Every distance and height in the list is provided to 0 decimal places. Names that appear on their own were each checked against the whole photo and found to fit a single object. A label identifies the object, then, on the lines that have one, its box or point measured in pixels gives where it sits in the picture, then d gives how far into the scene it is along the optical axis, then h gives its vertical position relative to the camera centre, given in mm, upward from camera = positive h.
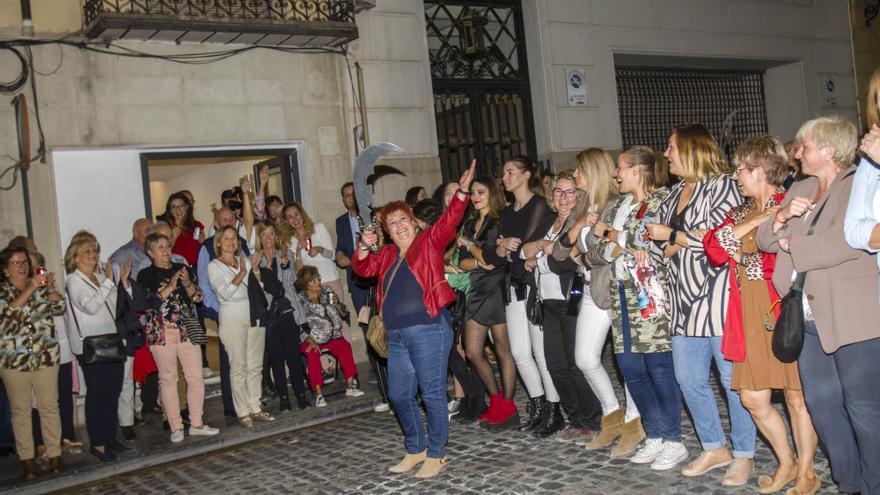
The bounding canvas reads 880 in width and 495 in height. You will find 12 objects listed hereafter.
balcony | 10117 +3165
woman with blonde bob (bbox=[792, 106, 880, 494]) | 4012 -352
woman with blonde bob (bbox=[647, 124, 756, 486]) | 4949 -354
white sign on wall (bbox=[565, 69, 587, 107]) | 13789 +2492
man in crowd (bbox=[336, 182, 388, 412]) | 10078 +302
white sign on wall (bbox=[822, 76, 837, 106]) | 16578 +2410
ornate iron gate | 13078 +2584
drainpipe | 10055 +3259
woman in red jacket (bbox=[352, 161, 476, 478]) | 5969 -490
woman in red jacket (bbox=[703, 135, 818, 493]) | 4641 -477
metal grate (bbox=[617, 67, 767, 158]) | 15078 +2346
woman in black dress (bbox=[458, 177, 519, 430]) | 7176 -576
